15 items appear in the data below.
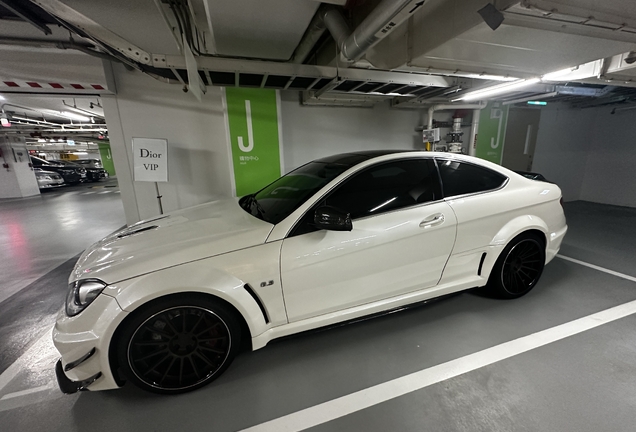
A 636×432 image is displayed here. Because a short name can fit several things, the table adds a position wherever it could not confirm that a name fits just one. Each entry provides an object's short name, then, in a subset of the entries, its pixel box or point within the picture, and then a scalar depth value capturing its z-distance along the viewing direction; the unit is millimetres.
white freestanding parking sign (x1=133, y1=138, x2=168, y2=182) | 3318
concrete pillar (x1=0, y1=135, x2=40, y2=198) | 9539
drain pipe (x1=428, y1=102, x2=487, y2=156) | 5023
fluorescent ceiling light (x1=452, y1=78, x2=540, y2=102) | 3305
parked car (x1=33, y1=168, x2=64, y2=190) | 11523
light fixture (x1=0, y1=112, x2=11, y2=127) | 5452
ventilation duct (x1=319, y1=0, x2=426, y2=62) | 1546
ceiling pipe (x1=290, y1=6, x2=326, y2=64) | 2428
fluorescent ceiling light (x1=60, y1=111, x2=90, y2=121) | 6605
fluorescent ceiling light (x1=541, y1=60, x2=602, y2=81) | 2957
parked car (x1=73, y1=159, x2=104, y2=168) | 17138
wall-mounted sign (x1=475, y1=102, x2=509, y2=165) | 5602
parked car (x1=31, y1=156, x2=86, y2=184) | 12660
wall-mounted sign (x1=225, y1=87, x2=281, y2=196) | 3811
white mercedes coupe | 1417
